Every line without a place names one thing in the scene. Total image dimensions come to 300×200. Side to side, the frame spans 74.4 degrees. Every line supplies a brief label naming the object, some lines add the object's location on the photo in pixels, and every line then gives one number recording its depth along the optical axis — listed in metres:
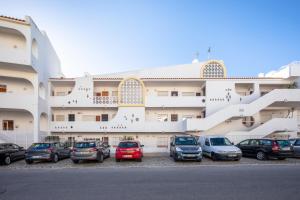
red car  13.35
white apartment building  18.76
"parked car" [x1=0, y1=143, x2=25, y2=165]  13.04
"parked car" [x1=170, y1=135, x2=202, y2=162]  12.76
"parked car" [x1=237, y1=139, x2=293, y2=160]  13.51
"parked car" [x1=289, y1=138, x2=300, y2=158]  14.91
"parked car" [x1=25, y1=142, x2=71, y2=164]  13.11
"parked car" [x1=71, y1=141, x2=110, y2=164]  12.86
